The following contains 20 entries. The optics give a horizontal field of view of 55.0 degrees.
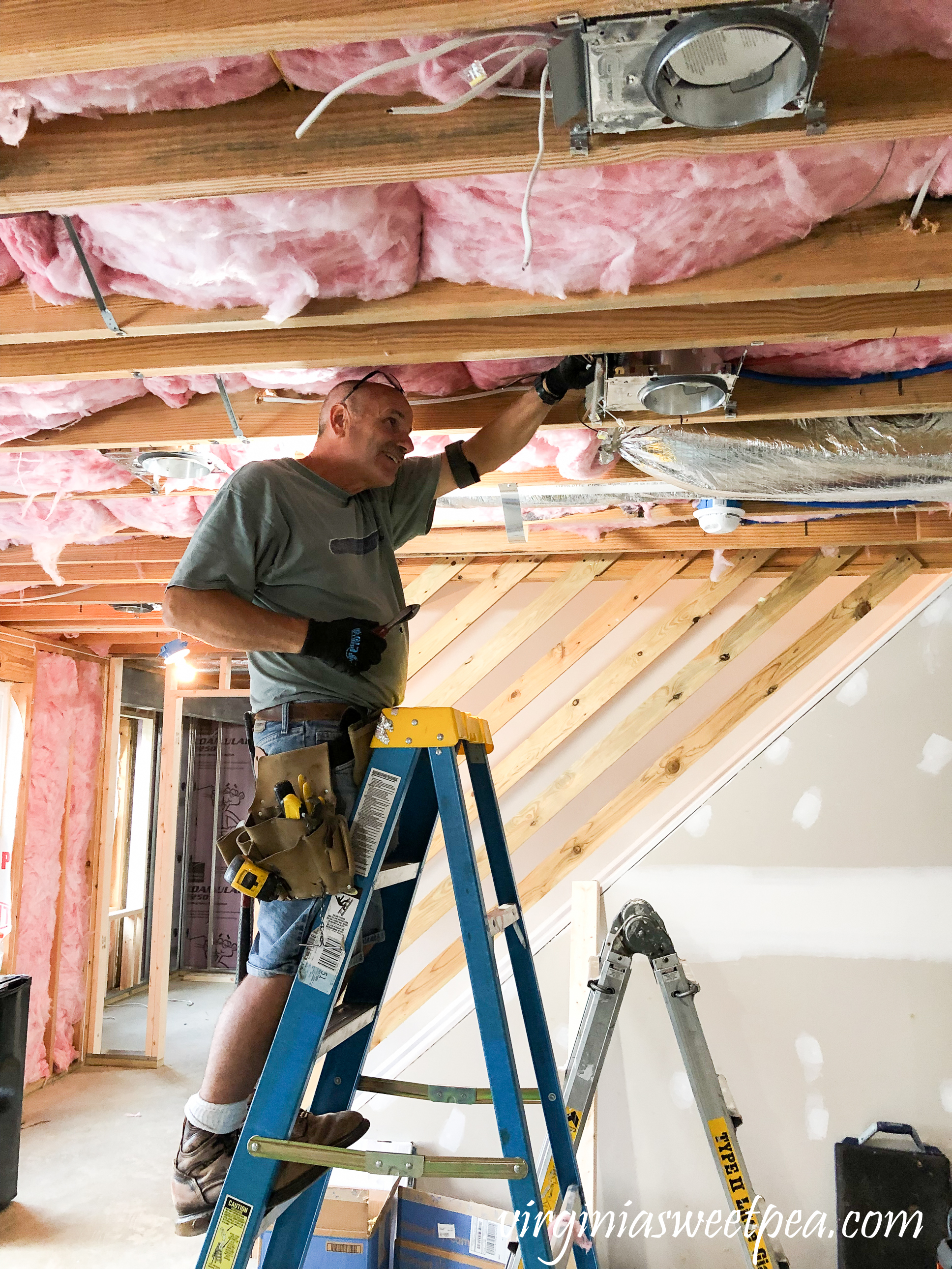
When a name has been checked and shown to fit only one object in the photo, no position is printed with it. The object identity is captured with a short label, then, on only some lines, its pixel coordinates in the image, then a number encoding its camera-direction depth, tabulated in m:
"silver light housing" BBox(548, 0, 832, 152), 1.01
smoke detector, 2.88
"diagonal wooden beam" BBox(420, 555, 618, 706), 3.85
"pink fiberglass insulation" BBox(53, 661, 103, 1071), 5.35
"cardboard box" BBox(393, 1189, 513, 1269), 2.88
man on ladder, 1.52
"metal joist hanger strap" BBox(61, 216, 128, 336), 1.53
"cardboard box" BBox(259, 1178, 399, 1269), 2.83
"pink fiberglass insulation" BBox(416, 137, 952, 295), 1.40
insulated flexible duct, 2.23
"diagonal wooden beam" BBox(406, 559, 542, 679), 3.88
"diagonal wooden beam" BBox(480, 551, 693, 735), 3.83
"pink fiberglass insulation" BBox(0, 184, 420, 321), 1.47
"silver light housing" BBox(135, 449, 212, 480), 2.50
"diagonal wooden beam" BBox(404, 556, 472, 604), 3.93
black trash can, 3.81
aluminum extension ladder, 2.42
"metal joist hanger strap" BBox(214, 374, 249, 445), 2.15
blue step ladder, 1.40
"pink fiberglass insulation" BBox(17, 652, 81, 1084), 5.05
